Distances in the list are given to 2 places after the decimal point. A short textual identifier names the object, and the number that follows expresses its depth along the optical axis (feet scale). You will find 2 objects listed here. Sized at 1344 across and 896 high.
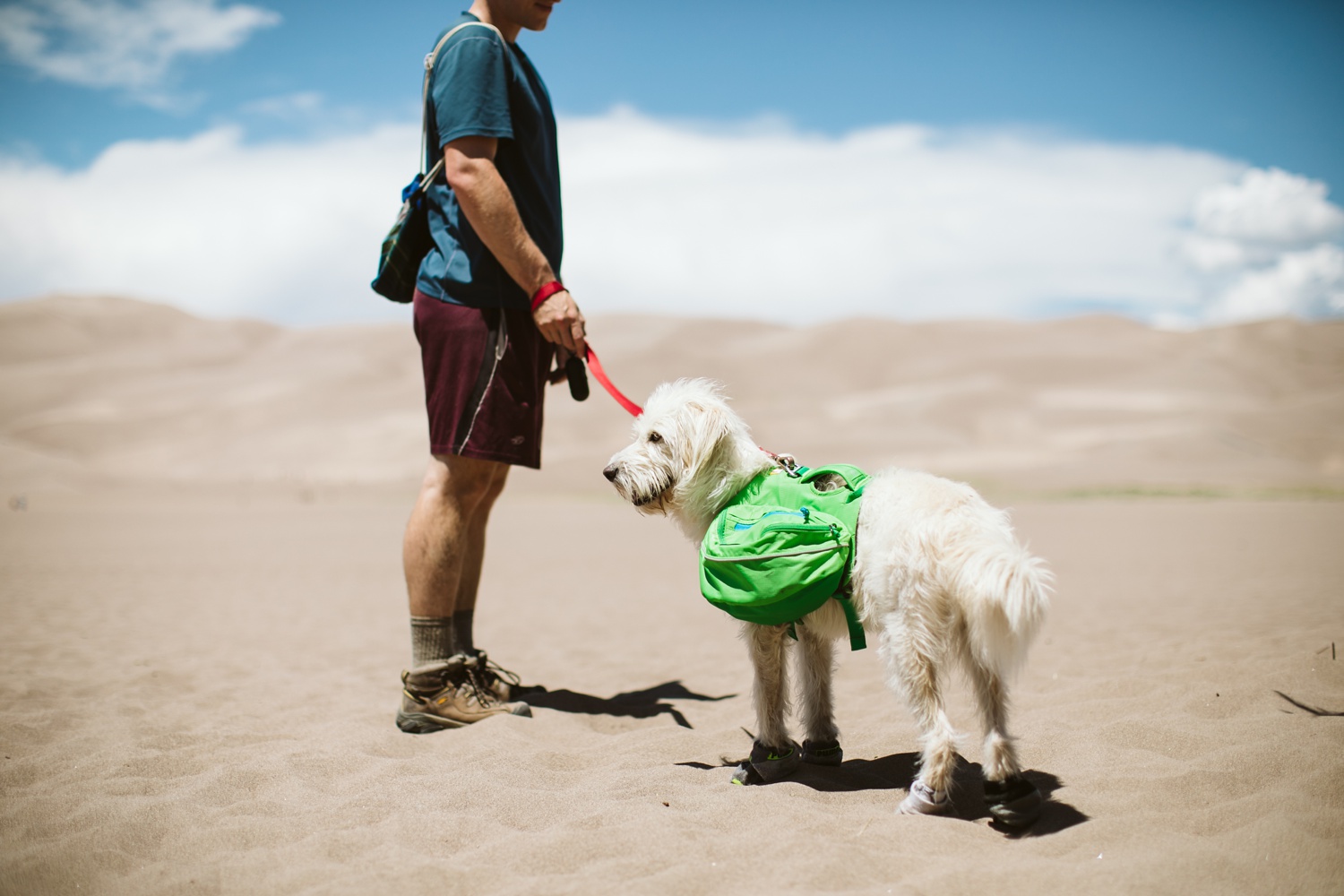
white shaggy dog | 8.73
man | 12.21
